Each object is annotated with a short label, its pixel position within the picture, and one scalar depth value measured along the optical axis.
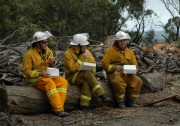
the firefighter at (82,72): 7.98
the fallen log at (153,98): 8.74
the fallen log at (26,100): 7.29
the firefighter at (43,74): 7.49
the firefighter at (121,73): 8.45
